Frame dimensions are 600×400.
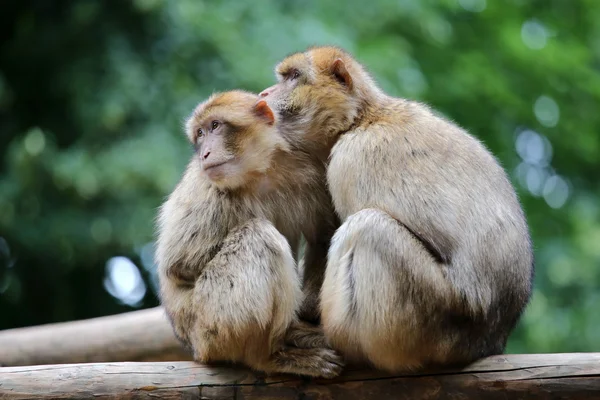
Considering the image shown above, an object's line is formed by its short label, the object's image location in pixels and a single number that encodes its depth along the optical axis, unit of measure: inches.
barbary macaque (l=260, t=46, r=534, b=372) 384.8
